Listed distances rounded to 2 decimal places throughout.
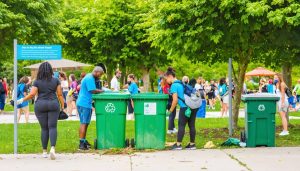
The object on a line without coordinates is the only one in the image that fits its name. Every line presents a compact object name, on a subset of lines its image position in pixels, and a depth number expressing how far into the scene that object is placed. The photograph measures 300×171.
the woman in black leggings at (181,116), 12.58
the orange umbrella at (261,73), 44.80
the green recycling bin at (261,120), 12.87
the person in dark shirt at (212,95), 32.50
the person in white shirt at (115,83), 22.12
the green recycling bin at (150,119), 12.50
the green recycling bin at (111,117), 12.46
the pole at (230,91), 14.41
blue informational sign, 11.84
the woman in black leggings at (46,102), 11.38
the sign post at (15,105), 11.81
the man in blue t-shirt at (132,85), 19.39
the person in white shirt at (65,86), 26.10
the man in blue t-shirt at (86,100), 12.59
